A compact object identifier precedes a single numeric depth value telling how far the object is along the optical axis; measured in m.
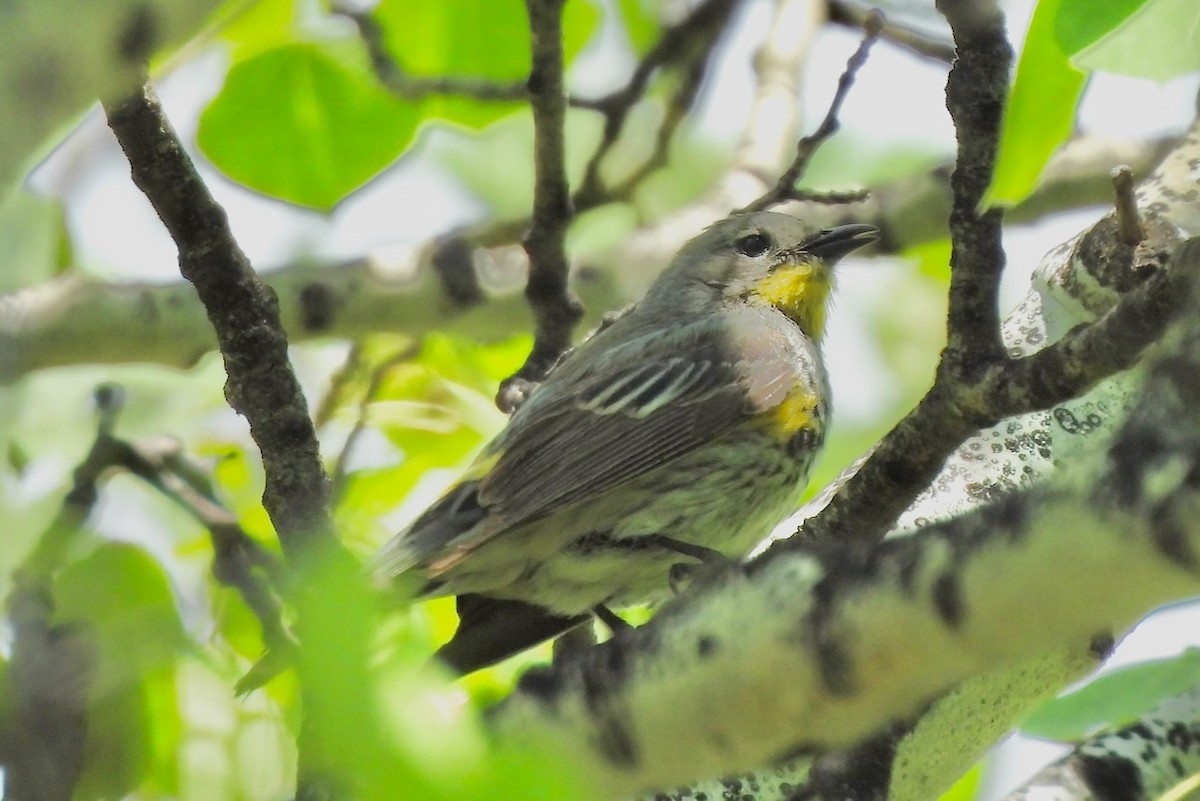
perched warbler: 8.70
